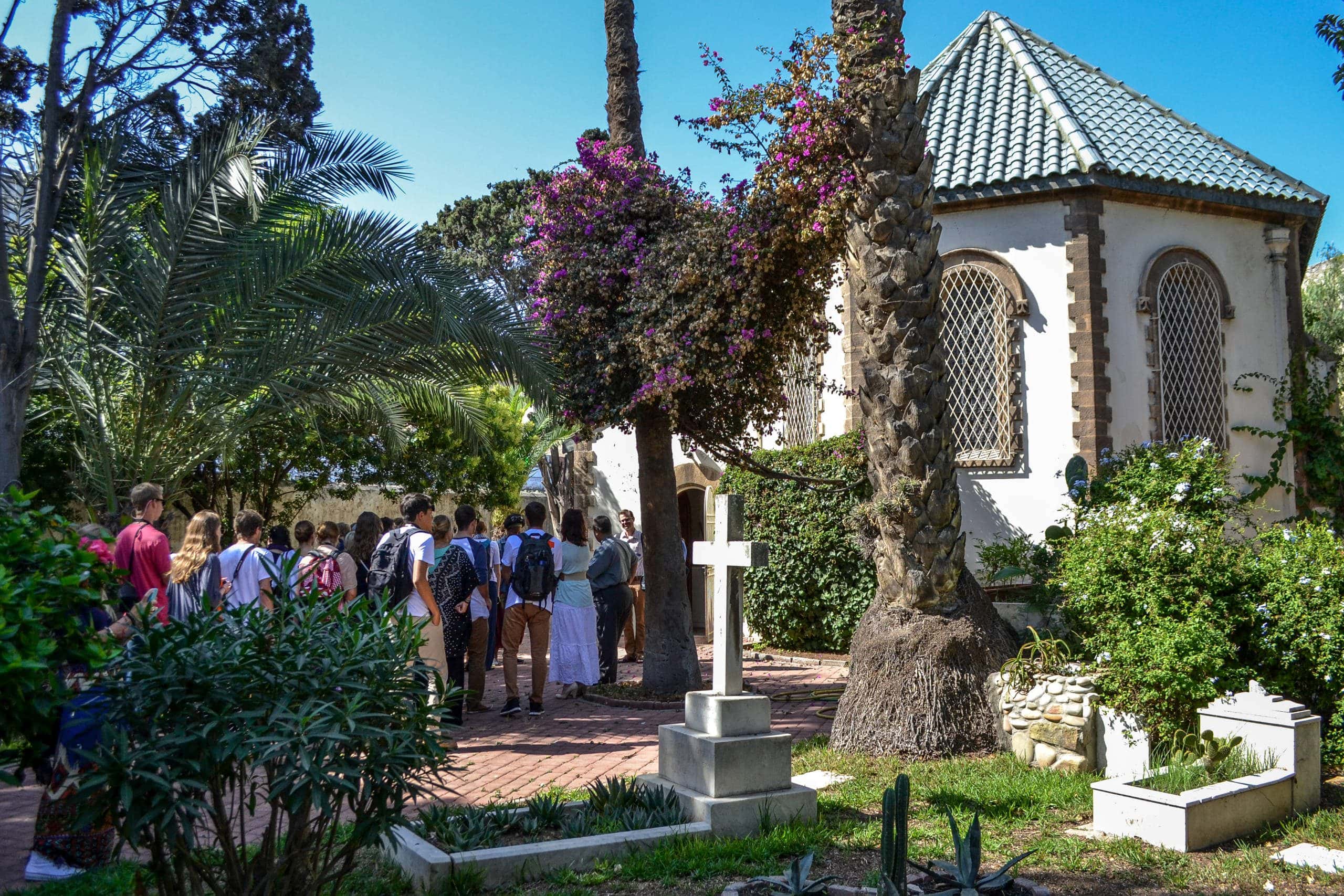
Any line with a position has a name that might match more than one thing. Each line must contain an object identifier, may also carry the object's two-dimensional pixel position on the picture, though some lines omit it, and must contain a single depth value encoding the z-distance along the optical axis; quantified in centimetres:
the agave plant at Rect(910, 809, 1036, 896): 418
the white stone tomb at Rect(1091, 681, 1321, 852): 554
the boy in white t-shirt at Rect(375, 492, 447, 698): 852
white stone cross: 621
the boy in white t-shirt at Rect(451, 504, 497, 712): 978
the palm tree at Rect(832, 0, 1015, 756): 800
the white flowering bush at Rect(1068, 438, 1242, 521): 863
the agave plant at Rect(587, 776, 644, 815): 595
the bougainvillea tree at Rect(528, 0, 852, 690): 891
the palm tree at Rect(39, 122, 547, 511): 909
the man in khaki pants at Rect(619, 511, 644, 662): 1412
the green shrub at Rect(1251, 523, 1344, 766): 686
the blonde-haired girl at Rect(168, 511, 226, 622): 742
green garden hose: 1062
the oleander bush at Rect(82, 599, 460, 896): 350
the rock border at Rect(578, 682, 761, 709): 1035
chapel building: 1309
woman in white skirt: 1070
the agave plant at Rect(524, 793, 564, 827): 570
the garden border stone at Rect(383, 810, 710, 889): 496
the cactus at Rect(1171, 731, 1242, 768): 632
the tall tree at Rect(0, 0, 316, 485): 962
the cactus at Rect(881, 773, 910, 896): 402
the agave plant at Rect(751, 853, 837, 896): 431
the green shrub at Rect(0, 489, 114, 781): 334
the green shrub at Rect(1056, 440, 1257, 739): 670
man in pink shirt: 671
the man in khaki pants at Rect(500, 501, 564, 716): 991
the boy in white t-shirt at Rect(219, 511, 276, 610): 793
